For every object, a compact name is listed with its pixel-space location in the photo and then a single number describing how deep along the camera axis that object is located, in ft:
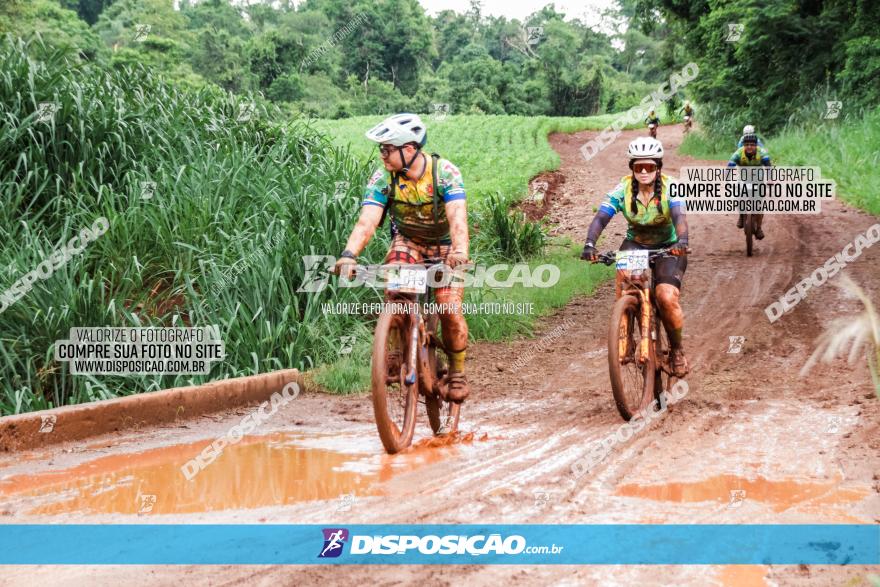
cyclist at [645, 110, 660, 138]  106.92
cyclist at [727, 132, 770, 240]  47.65
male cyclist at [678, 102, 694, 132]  112.47
